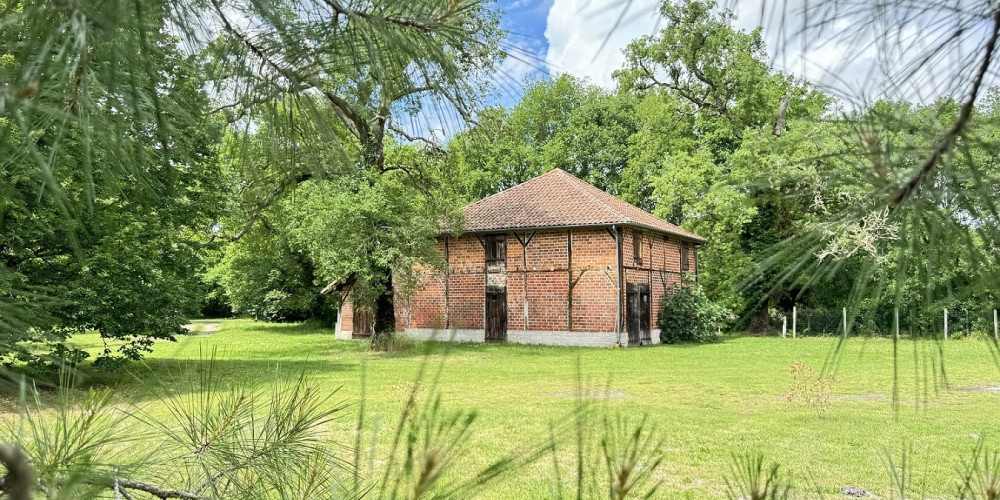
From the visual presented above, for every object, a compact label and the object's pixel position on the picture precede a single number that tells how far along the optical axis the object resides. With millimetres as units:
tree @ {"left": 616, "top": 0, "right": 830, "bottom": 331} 22266
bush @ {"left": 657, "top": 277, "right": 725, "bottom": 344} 20953
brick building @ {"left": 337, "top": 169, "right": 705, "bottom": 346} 18938
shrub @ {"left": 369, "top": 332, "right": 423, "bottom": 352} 17688
